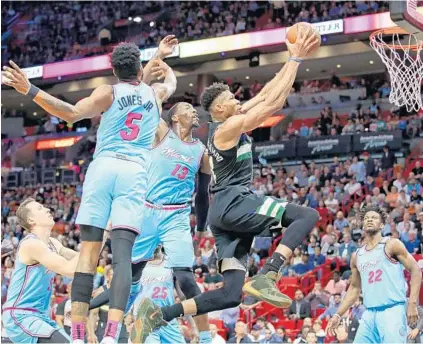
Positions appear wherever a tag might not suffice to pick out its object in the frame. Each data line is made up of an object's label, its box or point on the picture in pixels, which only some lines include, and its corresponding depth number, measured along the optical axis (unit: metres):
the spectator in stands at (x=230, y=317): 14.75
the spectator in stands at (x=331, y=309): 13.93
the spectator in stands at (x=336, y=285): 14.52
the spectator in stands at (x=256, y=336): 13.55
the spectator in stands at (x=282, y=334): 13.42
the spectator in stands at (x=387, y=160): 20.62
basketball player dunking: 6.69
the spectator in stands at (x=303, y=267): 16.49
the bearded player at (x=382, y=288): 8.57
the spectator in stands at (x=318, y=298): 14.70
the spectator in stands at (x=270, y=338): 13.41
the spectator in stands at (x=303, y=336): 12.52
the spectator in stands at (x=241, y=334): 13.12
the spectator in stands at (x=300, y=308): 14.59
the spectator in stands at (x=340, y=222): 17.41
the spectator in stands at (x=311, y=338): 11.98
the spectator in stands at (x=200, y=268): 17.05
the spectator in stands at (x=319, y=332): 12.89
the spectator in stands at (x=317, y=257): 16.44
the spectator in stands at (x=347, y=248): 15.76
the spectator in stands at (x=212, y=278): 15.70
